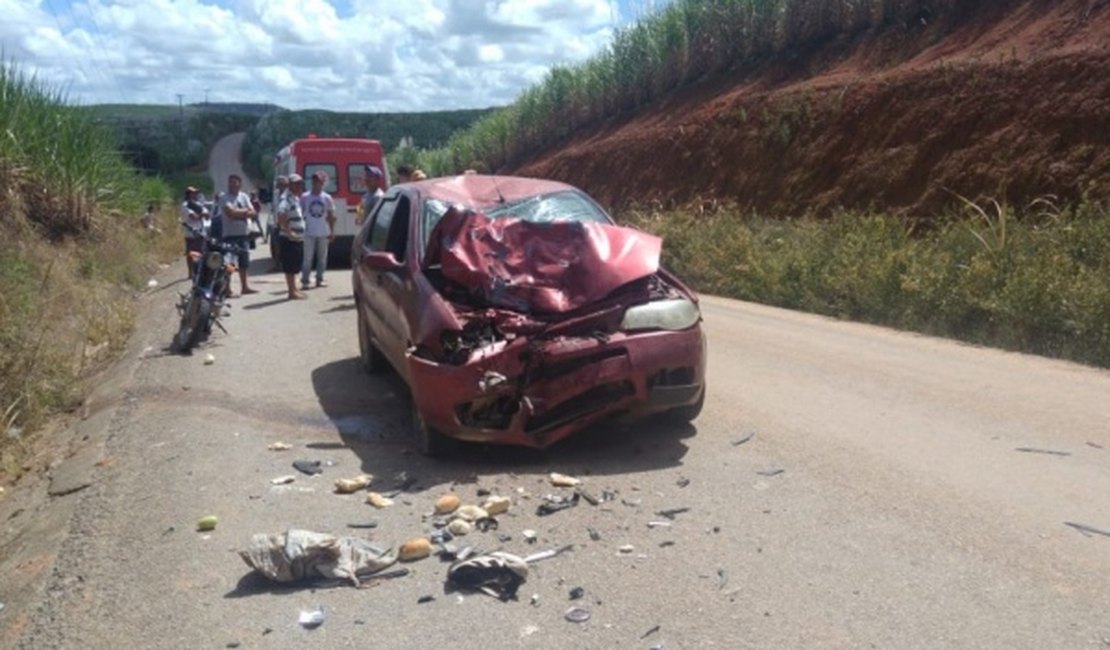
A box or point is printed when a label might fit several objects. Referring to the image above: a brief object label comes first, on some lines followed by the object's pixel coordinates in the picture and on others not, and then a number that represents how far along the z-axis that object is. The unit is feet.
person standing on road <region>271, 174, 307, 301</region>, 52.75
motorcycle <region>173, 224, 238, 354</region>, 37.86
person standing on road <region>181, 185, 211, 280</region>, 57.41
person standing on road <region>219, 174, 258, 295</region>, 50.03
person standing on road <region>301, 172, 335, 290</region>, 53.47
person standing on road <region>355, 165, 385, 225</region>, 48.81
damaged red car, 21.17
